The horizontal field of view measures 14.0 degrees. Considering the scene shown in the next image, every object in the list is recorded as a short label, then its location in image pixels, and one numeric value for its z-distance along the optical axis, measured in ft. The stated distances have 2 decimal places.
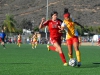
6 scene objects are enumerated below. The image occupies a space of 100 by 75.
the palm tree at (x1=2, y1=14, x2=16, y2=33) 400.26
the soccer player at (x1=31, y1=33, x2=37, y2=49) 134.21
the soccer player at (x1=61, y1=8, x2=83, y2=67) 46.37
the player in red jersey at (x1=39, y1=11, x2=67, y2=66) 48.08
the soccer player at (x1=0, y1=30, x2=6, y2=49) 117.18
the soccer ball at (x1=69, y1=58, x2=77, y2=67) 44.75
